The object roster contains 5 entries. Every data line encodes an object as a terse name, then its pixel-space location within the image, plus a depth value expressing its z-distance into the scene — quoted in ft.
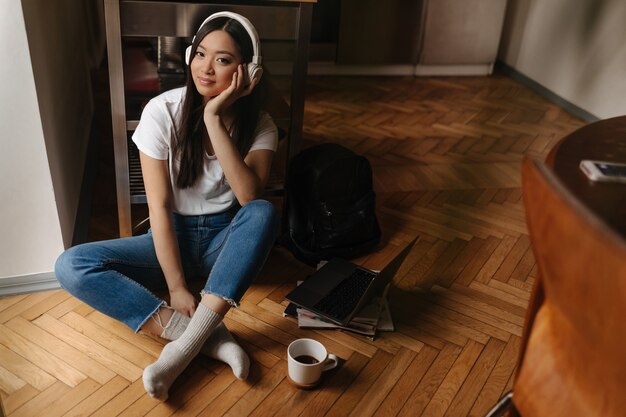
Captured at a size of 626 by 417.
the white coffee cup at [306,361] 4.64
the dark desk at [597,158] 3.18
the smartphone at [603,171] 3.38
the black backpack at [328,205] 6.28
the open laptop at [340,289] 5.27
